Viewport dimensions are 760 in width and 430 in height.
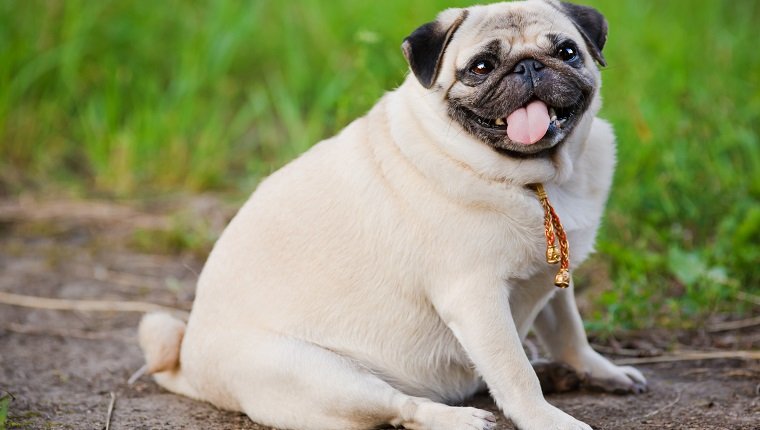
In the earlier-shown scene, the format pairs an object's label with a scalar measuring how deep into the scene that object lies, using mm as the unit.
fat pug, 6484
